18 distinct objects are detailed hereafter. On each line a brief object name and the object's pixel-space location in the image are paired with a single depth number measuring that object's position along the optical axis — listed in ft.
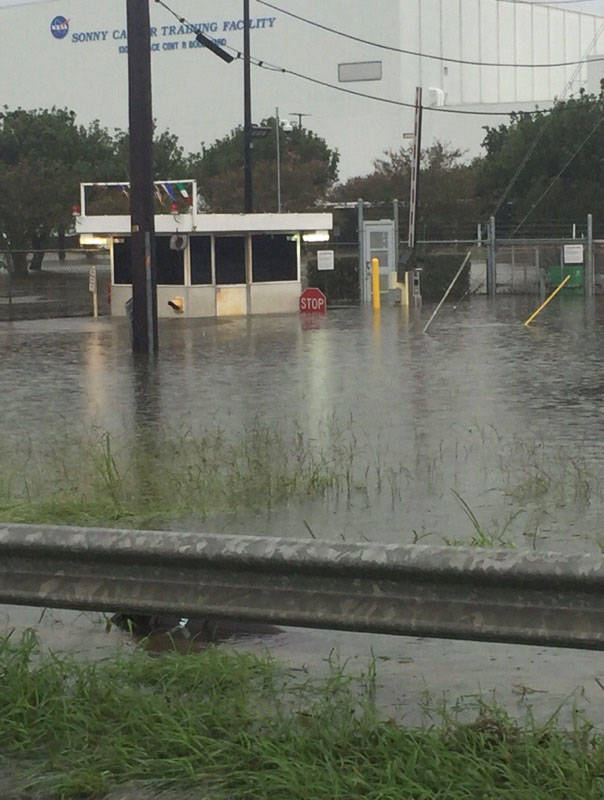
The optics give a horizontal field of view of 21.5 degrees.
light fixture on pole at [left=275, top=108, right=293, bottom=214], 275.43
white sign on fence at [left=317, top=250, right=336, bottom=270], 150.92
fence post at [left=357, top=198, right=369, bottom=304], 151.02
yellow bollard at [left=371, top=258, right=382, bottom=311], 142.31
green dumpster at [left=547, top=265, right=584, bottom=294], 170.71
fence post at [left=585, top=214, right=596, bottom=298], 161.13
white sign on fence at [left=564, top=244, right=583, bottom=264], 162.50
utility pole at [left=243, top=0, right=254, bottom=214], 143.64
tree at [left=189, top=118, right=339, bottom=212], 240.53
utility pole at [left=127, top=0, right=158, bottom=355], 80.64
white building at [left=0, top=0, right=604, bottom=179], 332.60
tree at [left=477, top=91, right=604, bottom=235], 225.15
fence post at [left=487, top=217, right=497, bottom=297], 160.25
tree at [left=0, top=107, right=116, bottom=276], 215.92
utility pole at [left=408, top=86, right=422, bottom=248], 141.49
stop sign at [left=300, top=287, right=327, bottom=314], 133.69
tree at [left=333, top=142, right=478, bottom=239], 208.33
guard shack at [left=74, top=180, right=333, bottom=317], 128.26
